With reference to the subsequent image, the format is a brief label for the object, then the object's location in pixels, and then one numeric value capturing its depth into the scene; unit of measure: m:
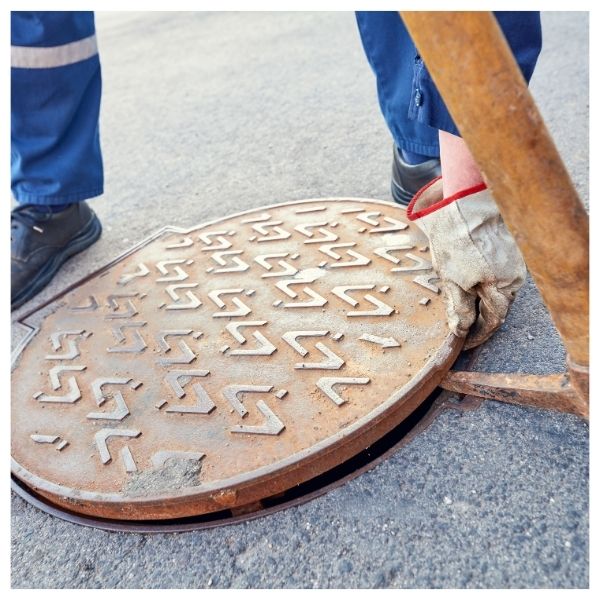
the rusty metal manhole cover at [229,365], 1.37
